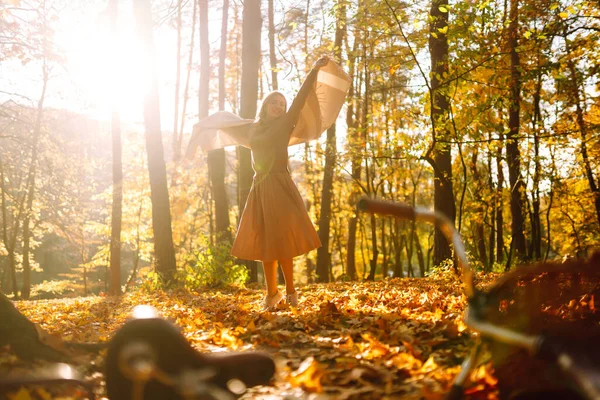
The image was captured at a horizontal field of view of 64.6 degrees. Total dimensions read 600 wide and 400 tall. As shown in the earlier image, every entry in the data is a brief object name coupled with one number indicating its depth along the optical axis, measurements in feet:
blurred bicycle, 4.74
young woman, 17.90
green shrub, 34.55
